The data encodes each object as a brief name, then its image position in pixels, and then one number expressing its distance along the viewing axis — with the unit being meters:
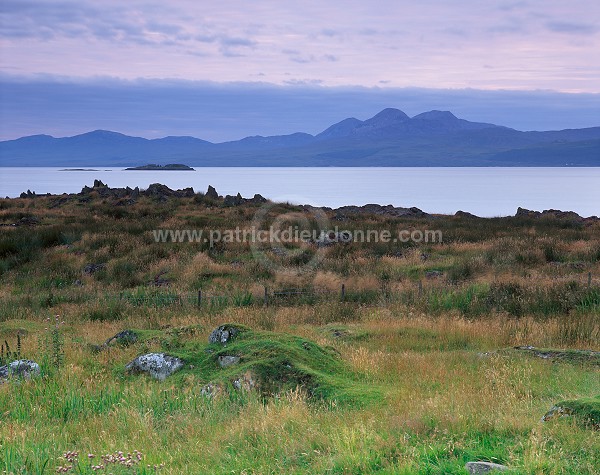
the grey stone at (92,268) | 24.30
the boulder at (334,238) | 29.94
